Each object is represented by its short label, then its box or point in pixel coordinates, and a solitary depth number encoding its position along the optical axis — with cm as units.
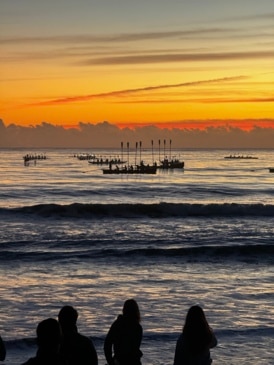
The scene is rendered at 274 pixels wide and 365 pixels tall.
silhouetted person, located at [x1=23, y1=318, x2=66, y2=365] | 915
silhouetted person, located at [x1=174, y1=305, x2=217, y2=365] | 1122
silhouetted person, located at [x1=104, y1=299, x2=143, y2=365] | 1268
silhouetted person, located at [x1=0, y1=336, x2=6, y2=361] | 1270
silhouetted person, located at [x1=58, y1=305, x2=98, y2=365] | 1135
